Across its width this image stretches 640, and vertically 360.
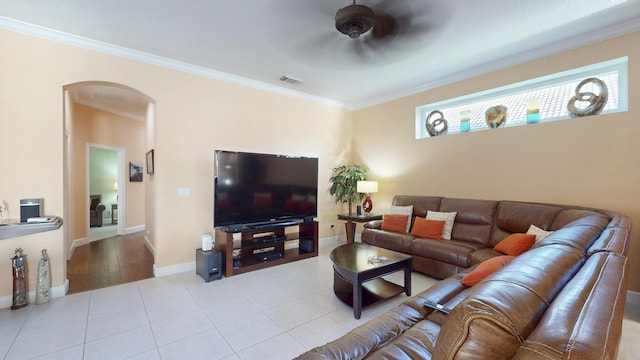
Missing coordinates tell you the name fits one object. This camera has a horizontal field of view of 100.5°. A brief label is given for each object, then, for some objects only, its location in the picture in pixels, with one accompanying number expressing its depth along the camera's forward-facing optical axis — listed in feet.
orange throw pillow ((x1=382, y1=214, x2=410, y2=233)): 13.36
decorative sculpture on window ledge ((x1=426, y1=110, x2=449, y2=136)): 14.38
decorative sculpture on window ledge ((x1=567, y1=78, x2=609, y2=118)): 9.86
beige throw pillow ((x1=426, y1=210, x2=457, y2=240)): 12.23
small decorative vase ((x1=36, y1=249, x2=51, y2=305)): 9.02
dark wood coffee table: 8.15
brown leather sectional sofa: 1.87
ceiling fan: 6.79
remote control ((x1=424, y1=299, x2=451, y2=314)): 5.17
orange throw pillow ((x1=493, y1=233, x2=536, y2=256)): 9.16
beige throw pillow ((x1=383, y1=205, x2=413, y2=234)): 13.51
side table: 15.54
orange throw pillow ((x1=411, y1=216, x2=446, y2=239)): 12.11
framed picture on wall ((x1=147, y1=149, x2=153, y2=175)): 14.51
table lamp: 15.87
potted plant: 16.62
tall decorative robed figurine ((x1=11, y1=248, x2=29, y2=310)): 8.72
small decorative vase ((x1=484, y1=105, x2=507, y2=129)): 12.32
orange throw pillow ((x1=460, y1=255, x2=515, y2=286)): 6.07
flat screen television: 11.73
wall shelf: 7.66
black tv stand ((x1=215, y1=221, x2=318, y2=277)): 11.69
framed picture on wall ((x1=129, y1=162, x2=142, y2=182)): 20.45
